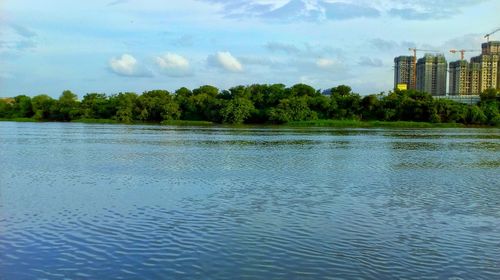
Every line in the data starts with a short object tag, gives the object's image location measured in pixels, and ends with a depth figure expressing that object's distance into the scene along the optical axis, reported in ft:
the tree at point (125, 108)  344.08
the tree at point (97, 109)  359.87
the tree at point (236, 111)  318.45
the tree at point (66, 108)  363.56
